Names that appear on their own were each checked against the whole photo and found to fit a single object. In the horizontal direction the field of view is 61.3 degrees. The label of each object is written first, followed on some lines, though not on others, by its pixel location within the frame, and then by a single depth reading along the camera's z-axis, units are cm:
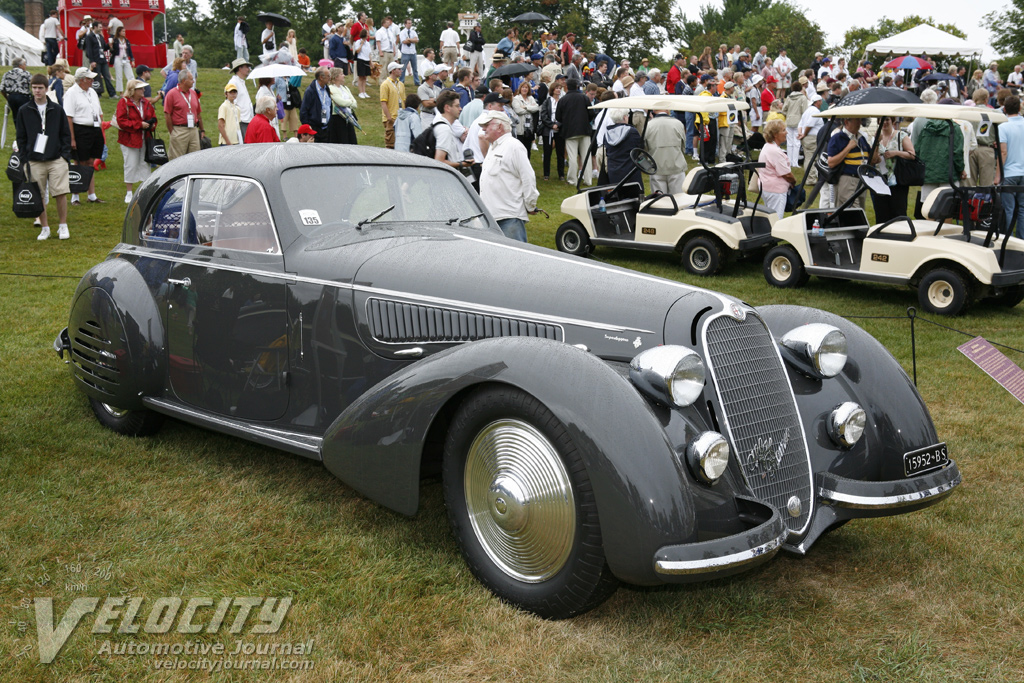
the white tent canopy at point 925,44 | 2334
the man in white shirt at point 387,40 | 2405
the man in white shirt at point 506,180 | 767
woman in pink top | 1153
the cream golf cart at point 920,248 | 878
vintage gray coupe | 311
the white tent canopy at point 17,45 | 2544
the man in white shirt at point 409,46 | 2416
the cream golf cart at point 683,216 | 1084
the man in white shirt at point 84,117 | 1227
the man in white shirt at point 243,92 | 1332
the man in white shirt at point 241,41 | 2122
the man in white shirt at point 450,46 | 2188
